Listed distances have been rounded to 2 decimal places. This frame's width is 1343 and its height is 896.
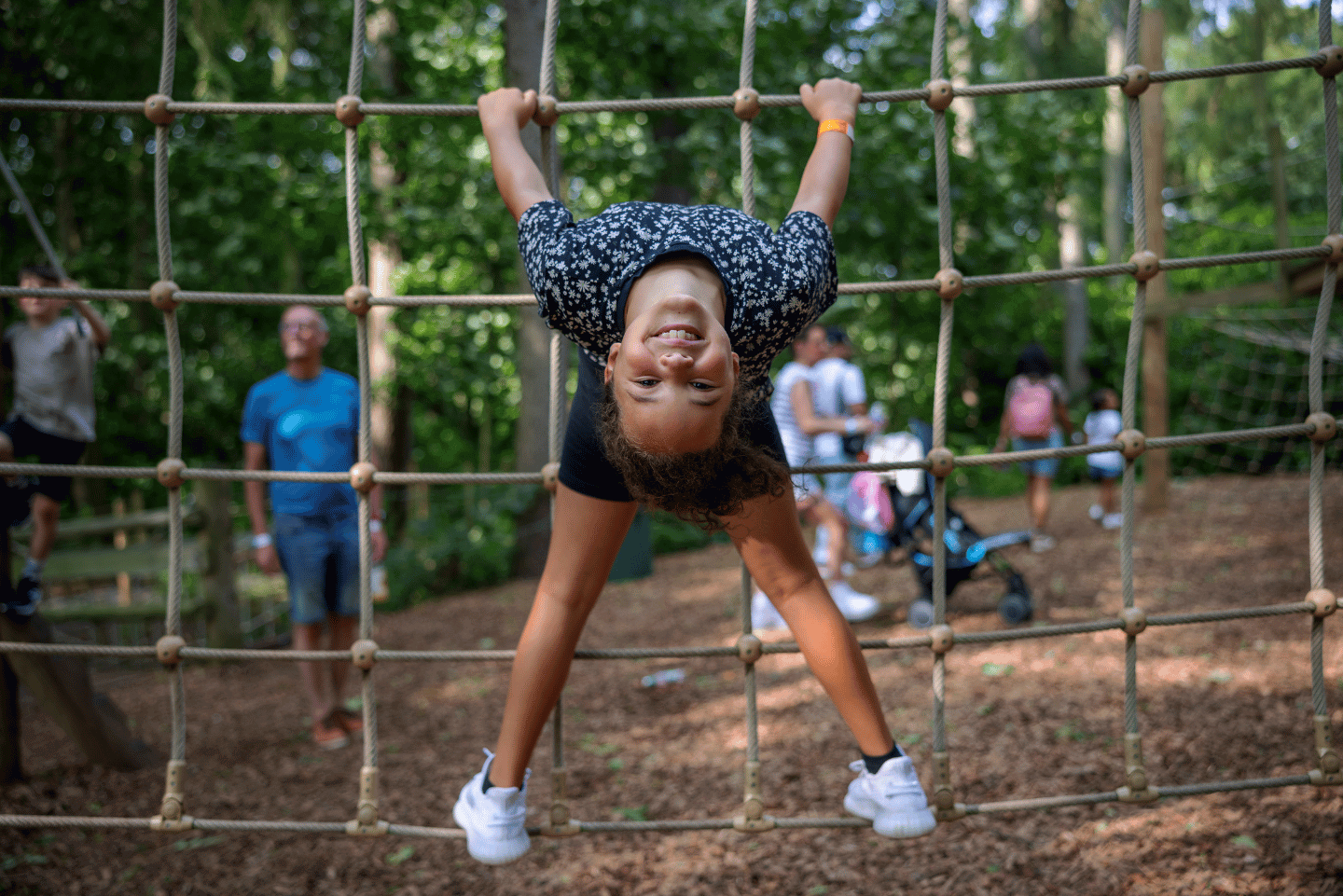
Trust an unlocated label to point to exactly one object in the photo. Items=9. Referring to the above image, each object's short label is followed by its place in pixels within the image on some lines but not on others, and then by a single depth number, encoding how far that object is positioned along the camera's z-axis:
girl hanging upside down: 1.55
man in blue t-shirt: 3.43
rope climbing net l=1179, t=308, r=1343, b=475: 11.00
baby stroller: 4.36
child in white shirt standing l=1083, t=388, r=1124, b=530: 7.42
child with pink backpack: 6.21
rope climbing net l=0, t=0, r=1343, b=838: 2.20
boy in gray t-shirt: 3.40
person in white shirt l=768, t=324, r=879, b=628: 4.45
